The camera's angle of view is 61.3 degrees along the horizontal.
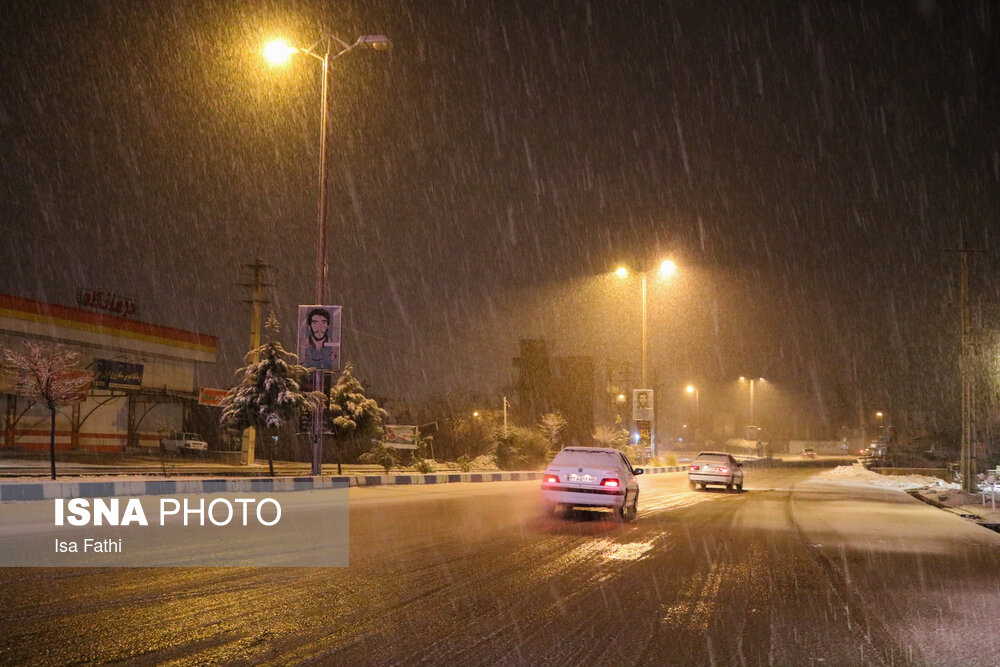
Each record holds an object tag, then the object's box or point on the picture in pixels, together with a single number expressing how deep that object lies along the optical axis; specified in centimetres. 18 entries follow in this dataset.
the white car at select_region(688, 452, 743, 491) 3097
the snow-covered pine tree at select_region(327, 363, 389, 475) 3722
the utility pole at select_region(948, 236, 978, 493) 2967
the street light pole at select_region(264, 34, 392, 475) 2188
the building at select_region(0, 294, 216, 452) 4356
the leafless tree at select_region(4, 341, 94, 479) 2541
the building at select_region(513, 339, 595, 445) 10925
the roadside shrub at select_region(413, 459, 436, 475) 3528
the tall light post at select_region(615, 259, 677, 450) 3881
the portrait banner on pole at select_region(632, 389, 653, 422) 4675
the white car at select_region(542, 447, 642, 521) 1581
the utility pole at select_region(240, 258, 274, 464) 4897
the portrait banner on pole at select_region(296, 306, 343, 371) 2242
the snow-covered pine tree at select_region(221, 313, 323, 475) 2594
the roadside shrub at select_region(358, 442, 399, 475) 3638
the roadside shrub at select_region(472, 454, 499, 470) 4659
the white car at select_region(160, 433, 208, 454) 5175
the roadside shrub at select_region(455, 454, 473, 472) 4369
